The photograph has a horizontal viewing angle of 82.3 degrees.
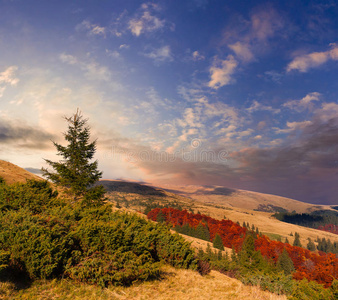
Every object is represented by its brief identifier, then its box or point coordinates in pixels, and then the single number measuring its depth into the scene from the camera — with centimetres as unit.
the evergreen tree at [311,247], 16315
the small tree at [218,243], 9119
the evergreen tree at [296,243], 14600
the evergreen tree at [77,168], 2536
